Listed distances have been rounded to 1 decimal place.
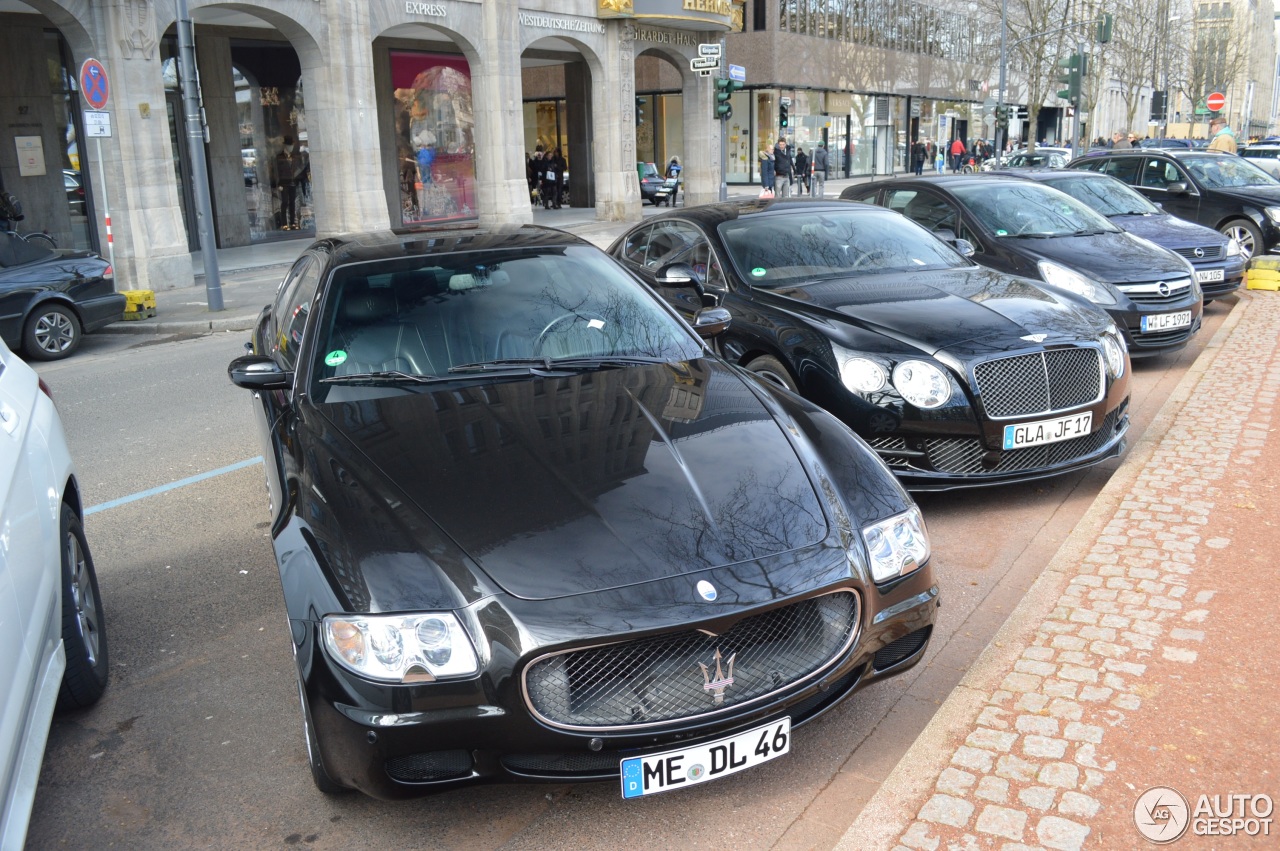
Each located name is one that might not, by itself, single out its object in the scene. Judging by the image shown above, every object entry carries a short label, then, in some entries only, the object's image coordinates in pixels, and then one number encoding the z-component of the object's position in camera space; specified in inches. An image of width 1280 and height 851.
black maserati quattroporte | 108.2
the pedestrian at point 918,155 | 1908.2
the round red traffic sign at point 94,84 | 546.6
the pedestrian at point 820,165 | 1530.5
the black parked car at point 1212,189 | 580.1
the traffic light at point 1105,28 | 1140.5
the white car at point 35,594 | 101.4
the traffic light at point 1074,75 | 1056.8
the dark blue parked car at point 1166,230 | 448.1
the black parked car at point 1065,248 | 350.0
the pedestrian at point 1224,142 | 1169.4
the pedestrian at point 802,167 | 1513.3
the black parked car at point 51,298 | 461.7
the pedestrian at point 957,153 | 1912.9
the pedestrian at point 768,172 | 1387.8
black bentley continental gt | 214.7
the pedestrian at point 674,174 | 1431.1
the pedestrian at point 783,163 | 1378.0
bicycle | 733.3
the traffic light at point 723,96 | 926.4
